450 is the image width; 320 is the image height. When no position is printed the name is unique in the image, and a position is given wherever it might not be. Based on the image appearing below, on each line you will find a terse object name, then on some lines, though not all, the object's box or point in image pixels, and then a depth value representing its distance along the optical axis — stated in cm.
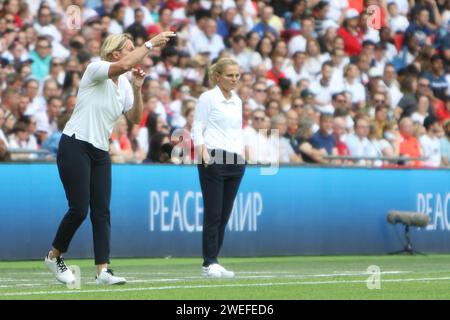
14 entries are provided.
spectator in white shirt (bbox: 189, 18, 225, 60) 2259
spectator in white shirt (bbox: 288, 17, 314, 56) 2398
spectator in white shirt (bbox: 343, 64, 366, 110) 2369
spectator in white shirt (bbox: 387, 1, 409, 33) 2617
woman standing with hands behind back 1337
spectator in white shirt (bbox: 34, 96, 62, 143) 1836
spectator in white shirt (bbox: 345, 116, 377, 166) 2097
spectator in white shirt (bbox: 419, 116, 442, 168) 2184
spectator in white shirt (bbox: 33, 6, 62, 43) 2062
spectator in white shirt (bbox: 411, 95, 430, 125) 2345
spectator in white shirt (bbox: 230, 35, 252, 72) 2282
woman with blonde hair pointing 1130
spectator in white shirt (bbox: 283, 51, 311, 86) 2322
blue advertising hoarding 1719
